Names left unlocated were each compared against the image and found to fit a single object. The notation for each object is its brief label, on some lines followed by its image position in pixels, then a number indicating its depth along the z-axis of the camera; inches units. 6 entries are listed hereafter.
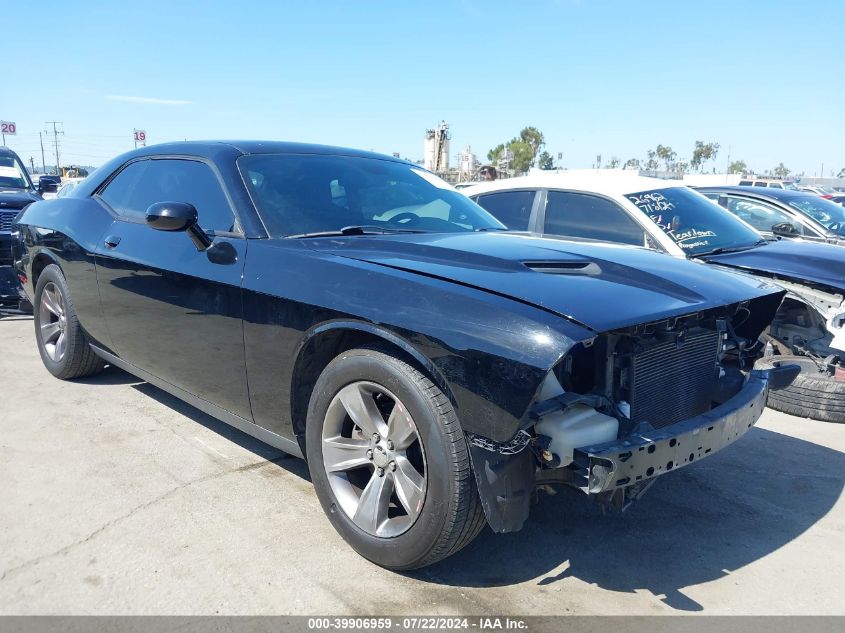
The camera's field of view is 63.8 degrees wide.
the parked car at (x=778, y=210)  293.7
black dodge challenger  86.9
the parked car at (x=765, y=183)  957.7
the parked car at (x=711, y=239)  192.2
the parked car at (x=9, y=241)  281.9
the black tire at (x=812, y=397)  186.1
